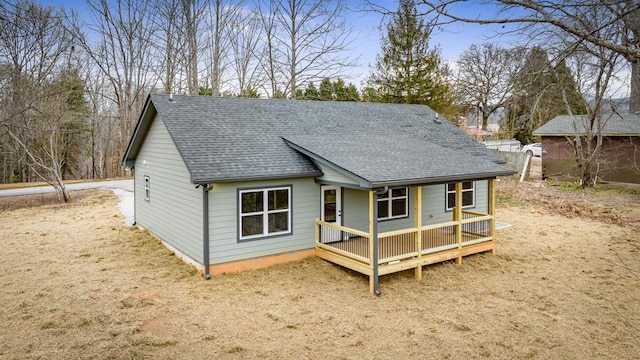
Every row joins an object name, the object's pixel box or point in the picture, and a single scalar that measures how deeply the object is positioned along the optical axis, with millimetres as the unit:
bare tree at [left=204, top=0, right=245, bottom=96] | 27406
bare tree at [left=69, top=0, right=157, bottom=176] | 26906
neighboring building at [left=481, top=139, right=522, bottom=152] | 35062
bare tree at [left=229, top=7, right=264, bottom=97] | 28391
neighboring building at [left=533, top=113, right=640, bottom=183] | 22734
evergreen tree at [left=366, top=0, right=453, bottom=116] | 27484
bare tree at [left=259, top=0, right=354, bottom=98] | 26219
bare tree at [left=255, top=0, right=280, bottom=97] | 27469
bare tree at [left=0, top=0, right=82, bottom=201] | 17427
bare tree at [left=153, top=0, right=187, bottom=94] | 27125
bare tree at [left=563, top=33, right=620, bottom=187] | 21172
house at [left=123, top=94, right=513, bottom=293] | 9539
